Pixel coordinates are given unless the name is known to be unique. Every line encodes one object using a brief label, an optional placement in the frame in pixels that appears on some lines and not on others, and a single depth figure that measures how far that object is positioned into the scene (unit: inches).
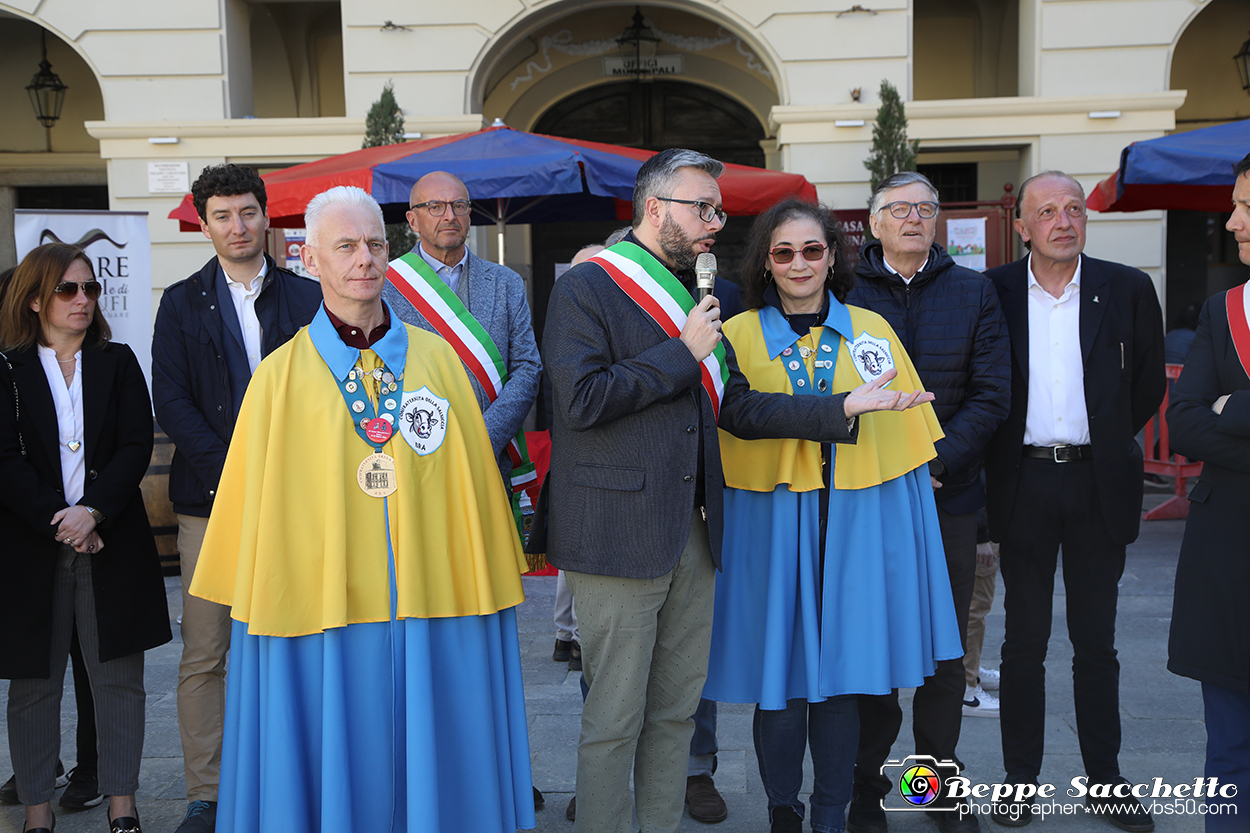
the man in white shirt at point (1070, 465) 137.6
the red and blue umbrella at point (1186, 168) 215.5
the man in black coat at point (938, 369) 135.7
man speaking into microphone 109.5
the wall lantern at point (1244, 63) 422.0
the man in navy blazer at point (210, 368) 136.5
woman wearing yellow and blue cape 123.0
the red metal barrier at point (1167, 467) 322.3
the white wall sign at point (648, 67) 445.7
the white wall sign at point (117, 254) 295.1
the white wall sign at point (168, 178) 390.0
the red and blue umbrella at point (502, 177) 231.0
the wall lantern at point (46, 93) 440.1
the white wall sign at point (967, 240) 389.1
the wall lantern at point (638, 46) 432.1
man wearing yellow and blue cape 101.5
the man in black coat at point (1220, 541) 114.3
